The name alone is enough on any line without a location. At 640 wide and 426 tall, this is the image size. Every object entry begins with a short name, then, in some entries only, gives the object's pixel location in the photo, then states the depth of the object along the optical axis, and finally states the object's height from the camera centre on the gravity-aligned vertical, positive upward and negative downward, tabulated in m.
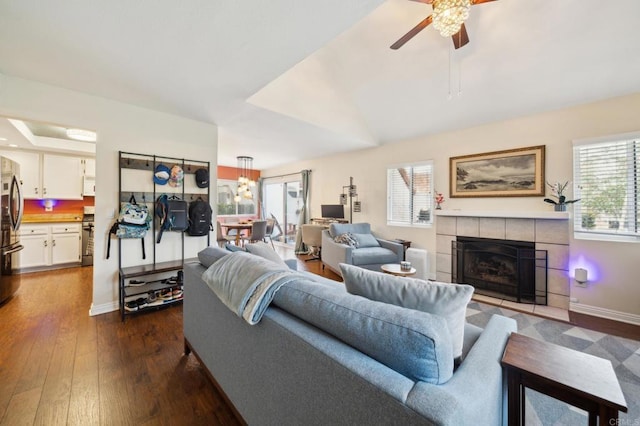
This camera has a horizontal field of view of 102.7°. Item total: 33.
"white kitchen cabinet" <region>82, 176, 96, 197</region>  5.04 +0.48
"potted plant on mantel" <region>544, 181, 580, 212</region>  3.12 +0.19
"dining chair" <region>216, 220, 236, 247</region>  5.80 -0.63
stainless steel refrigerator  2.97 -0.17
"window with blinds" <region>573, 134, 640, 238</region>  2.81 +0.31
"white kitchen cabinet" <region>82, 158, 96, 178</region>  5.04 +0.87
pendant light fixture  6.00 +1.27
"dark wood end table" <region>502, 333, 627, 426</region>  0.78 -0.55
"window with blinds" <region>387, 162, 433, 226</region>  4.50 +0.33
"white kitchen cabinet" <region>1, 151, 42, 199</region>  4.51 +0.69
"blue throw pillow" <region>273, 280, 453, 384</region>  0.76 -0.39
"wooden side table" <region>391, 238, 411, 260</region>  4.35 -0.56
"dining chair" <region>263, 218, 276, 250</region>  6.33 -0.39
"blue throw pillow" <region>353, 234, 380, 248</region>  4.50 -0.51
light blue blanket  1.18 -0.37
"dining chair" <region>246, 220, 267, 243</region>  5.70 -0.42
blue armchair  4.00 -0.62
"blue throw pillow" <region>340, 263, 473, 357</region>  1.02 -0.35
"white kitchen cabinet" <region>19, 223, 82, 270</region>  4.44 -0.63
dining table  6.01 -0.35
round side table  3.08 -0.72
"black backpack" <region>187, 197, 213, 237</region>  3.48 -0.10
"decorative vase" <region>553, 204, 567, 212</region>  3.12 +0.08
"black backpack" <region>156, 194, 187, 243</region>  3.22 -0.03
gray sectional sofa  0.69 -0.51
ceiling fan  1.81 +1.45
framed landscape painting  3.39 +0.57
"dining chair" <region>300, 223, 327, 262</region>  5.79 -0.57
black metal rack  2.81 -0.51
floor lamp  5.54 +0.34
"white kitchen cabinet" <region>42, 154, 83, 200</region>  4.69 +0.63
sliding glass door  7.52 +0.23
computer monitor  5.77 +0.02
